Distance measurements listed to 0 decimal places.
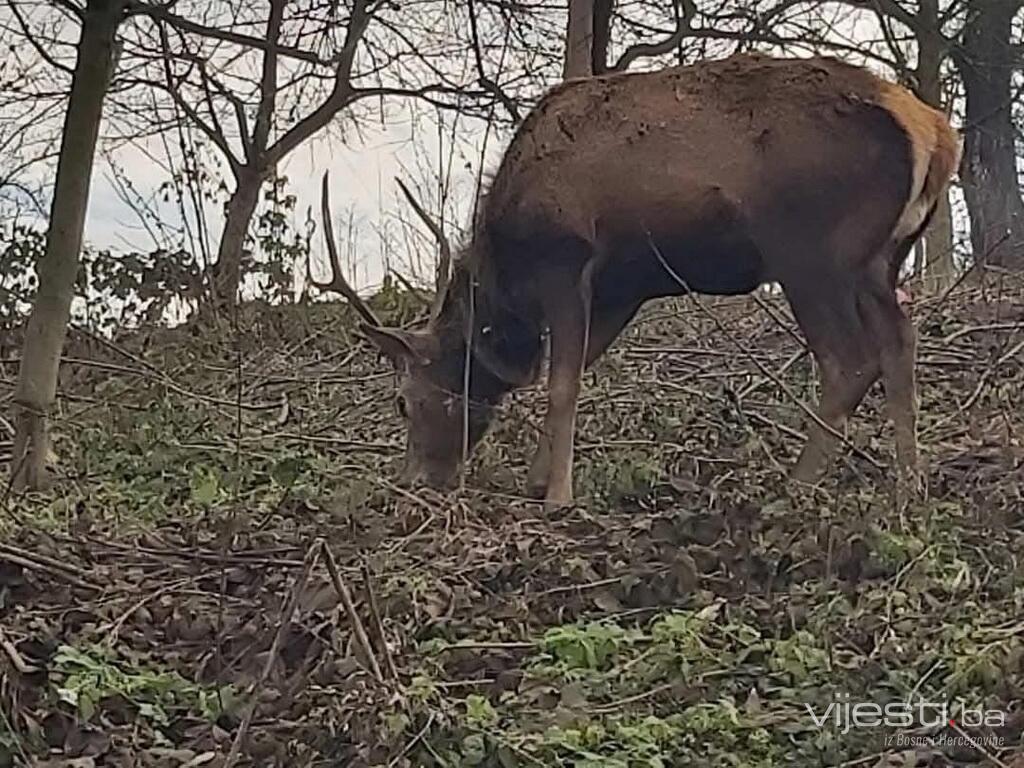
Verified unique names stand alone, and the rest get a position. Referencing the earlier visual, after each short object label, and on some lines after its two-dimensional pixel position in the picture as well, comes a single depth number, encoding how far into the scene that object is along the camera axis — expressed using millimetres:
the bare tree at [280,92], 12578
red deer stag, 7289
